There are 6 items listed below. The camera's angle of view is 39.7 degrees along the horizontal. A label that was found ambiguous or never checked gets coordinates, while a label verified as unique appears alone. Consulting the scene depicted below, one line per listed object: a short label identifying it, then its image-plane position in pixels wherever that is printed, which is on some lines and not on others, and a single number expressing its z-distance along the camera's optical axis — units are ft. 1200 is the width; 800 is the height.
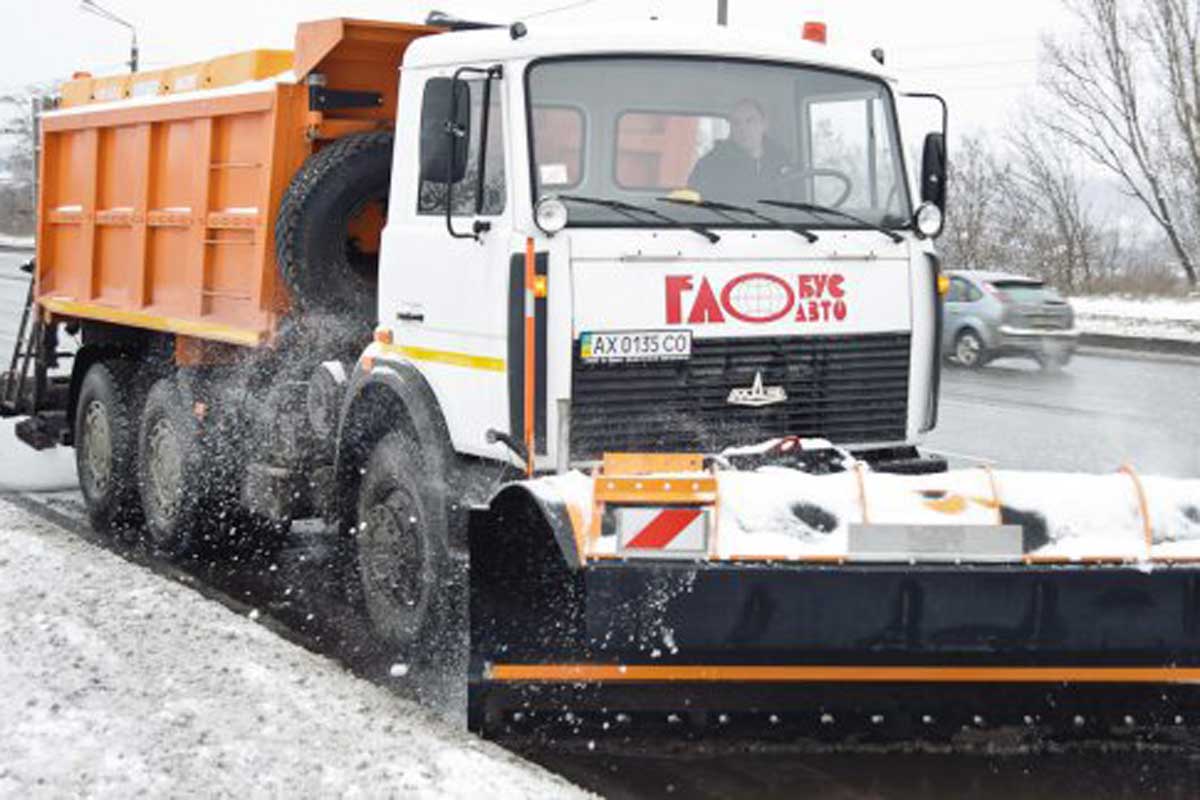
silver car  74.74
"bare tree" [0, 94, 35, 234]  209.56
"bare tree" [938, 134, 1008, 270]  137.69
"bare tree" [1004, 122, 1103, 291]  134.72
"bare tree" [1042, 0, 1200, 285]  121.39
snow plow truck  16.42
